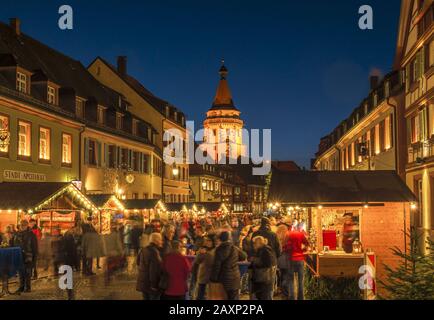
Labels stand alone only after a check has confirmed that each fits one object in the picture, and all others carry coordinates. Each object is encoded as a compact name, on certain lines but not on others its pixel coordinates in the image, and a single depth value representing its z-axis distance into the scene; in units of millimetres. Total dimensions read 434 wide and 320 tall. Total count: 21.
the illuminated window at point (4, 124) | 25031
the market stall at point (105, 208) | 26156
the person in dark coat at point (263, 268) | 12961
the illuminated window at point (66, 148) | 31547
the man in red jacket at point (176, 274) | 11234
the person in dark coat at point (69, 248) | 17169
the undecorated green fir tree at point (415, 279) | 11188
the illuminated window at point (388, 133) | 31034
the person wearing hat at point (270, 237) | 15969
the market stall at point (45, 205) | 21047
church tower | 130375
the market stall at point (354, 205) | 17875
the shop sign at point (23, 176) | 25734
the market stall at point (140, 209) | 31598
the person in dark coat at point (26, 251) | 16859
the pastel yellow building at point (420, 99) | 24625
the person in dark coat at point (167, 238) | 12423
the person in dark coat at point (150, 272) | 11672
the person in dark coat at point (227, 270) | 11859
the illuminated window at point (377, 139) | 34469
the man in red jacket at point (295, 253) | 14766
